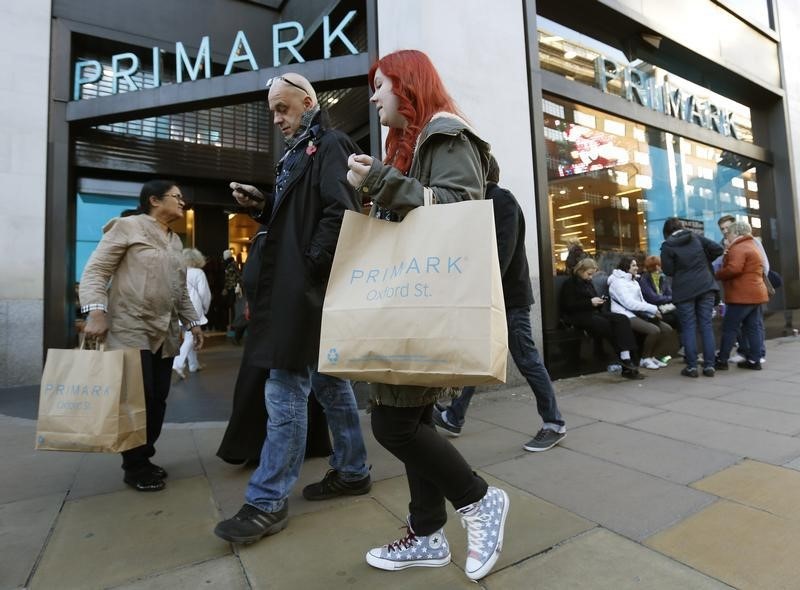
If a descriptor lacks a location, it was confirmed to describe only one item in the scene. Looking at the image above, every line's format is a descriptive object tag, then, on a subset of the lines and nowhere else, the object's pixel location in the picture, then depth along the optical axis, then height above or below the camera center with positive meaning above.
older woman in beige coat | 2.59 +0.21
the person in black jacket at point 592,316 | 5.23 -0.02
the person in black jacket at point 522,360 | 2.90 -0.30
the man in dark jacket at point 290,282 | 2.00 +0.19
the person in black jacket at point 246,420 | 2.69 -0.55
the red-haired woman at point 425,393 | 1.50 -0.25
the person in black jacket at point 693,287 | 5.39 +0.28
